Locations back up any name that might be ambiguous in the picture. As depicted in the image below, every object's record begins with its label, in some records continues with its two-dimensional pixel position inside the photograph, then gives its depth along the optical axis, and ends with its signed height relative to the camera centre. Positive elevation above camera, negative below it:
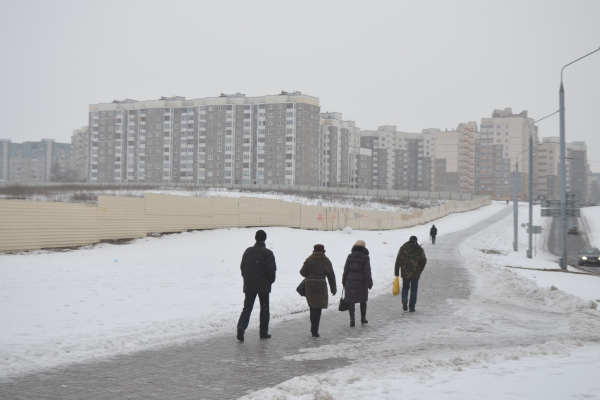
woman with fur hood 12.30 -1.41
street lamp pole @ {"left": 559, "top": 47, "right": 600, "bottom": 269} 27.33 +1.77
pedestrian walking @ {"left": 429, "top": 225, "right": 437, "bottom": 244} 46.34 -1.55
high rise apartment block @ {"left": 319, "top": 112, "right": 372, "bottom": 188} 157.00 +16.04
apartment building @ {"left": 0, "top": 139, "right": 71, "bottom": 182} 161.66 +10.05
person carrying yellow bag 14.45 -1.29
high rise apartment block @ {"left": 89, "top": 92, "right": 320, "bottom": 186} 127.56 +15.73
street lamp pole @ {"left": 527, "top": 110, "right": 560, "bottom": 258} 39.67 +1.85
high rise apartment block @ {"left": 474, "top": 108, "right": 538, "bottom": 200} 191.50 +20.56
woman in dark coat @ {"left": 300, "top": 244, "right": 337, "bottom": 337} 11.14 -1.35
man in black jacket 10.60 -1.18
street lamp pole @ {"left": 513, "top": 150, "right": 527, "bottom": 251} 46.89 -1.04
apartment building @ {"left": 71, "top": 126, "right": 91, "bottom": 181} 176.51 +16.77
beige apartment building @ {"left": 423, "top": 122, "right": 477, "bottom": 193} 180.88 +15.94
